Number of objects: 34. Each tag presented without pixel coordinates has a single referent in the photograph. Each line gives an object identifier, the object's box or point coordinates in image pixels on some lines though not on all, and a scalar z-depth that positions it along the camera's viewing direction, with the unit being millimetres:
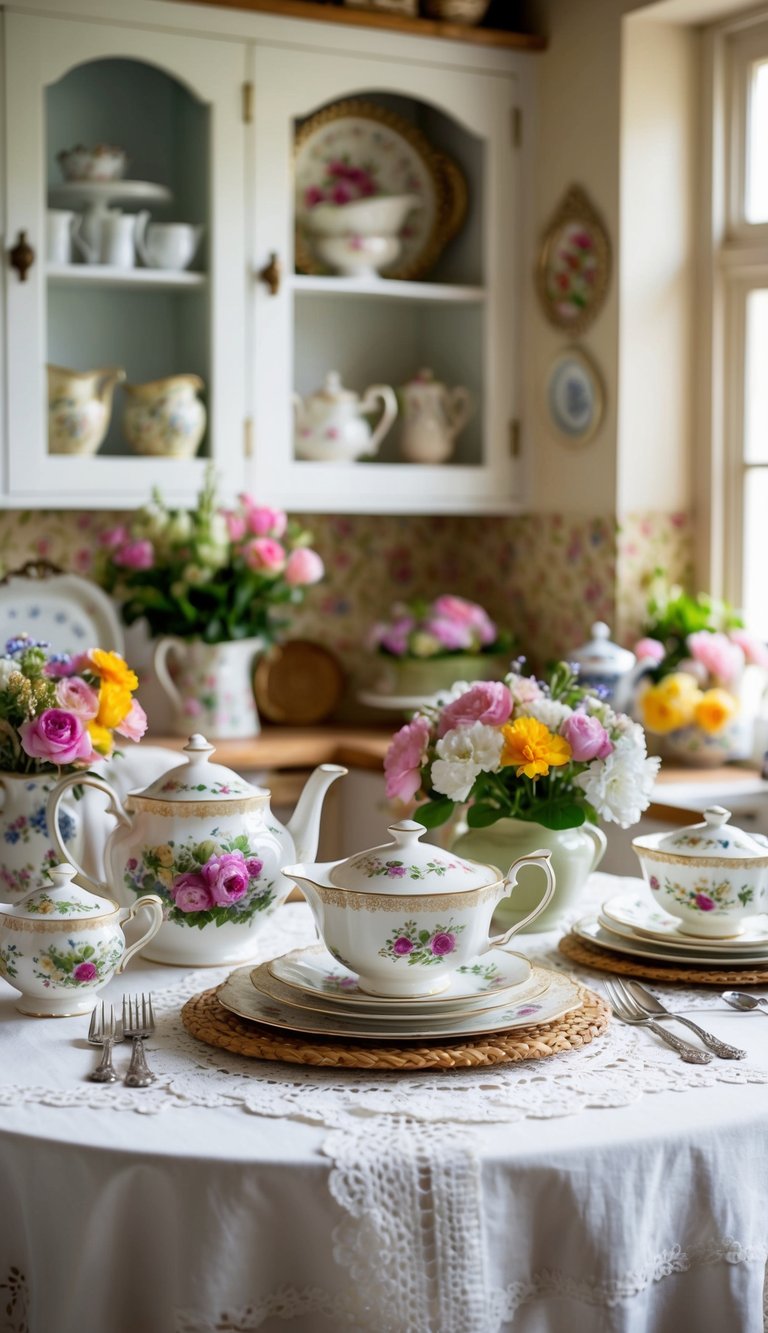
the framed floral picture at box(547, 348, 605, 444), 3229
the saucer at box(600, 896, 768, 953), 1526
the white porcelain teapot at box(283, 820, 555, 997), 1291
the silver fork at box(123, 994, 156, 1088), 1207
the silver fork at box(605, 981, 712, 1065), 1271
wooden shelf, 3053
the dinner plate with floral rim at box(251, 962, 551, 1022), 1304
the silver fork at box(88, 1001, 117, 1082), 1218
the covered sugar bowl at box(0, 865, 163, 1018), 1332
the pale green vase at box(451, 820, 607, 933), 1636
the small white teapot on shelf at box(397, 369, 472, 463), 3373
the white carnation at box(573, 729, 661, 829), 1597
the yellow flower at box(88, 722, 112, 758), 1612
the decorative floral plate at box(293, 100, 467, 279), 3248
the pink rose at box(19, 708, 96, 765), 1564
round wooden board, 3443
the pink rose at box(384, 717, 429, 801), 1628
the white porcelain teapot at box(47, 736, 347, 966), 1475
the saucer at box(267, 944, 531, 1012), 1316
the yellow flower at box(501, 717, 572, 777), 1568
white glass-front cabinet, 3123
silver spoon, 1422
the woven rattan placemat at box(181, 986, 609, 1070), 1239
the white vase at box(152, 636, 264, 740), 3131
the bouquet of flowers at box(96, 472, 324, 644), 3018
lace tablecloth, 1066
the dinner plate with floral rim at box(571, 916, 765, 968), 1513
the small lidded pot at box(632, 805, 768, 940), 1514
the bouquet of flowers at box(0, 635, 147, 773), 1570
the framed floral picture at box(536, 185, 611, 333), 3211
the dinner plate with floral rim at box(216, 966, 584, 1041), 1279
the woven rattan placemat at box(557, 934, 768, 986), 1486
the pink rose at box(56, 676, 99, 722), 1588
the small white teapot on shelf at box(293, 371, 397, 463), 3230
